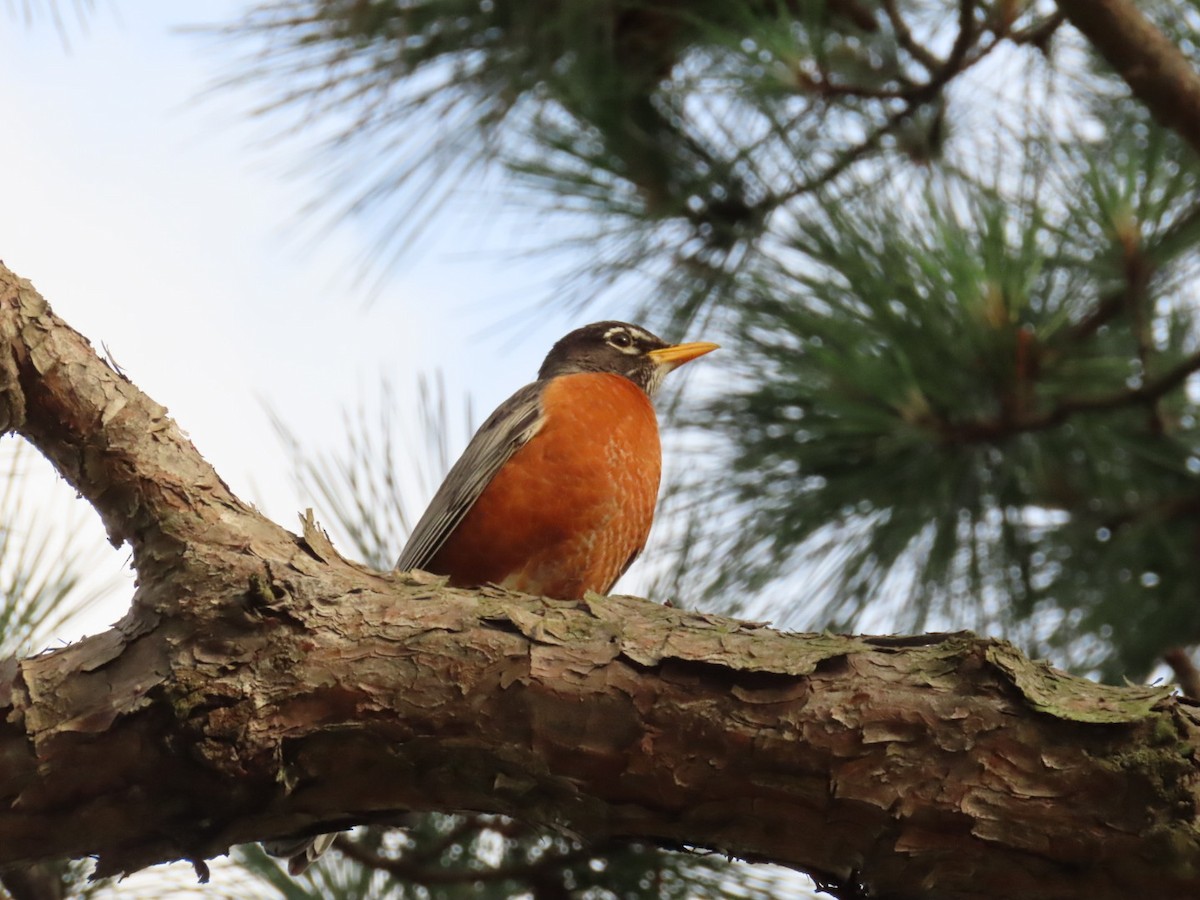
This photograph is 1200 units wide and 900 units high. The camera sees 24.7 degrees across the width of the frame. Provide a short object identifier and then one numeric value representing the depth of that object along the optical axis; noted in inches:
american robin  285.4
